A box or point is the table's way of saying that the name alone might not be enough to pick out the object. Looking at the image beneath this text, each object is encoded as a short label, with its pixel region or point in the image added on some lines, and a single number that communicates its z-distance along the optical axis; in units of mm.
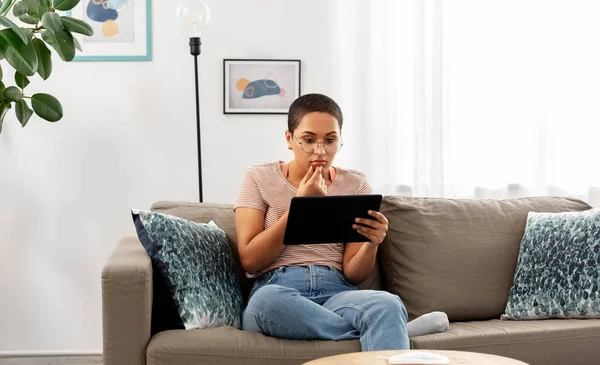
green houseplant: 2808
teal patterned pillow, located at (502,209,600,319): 2645
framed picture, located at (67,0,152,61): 3557
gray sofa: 2219
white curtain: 3596
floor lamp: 3336
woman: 2262
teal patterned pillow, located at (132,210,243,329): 2373
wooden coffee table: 1732
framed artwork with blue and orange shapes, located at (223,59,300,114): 3604
